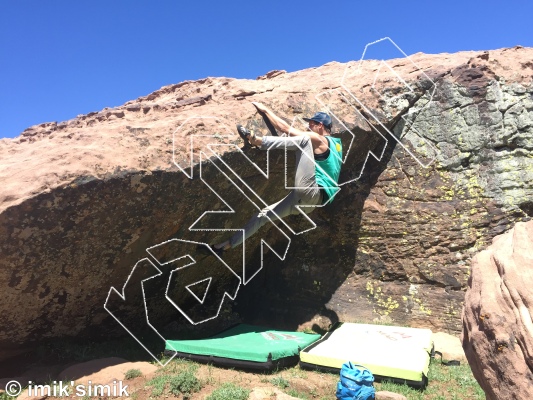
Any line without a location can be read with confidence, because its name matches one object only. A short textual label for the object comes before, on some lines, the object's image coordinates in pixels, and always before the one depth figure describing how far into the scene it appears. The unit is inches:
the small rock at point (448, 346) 240.4
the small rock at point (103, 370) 194.7
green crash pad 213.9
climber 233.8
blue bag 173.2
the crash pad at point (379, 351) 202.3
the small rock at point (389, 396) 176.1
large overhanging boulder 205.9
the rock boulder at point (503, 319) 108.4
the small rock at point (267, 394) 173.8
